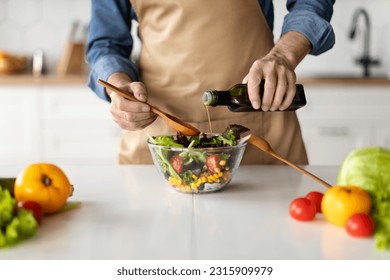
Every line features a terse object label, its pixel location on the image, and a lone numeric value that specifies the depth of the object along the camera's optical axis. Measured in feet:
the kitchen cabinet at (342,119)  8.37
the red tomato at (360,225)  2.58
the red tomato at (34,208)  2.67
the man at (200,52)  4.56
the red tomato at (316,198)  2.98
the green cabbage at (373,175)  2.73
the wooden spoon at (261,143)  3.61
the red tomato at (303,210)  2.83
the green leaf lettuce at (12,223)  2.42
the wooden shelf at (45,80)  8.39
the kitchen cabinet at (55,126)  8.48
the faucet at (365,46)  9.59
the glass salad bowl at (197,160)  3.23
